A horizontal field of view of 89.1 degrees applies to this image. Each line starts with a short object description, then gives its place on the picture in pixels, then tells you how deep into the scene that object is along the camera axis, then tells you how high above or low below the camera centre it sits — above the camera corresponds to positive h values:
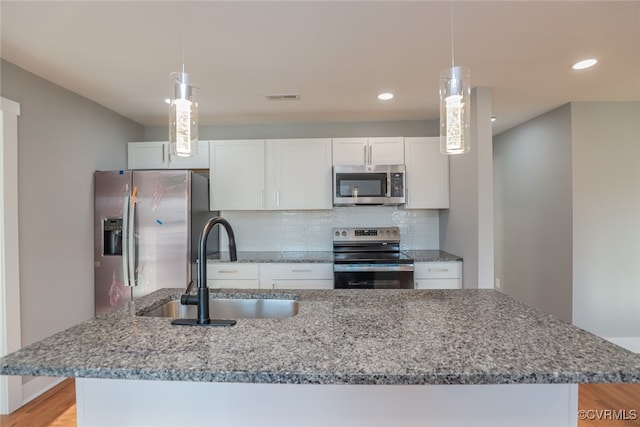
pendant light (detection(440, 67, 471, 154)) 1.24 +0.41
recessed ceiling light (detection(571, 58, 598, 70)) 2.23 +1.04
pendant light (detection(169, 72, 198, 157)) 1.38 +0.43
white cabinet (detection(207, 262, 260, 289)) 3.08 -0.57
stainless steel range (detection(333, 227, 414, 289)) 2.95 -0.54
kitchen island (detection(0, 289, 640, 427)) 0.81 -0.39
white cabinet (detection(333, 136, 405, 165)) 3.35 +0.65
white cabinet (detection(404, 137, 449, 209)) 3.32 +0.41
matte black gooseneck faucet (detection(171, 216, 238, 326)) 1.15 -0.29
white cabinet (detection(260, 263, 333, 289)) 3.06 -0.57
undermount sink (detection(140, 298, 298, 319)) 1.54 -0.45
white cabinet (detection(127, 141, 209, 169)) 3.39 +0.60
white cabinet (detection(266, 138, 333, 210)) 3.38 +0.44
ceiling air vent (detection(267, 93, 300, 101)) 2.82 +1.04
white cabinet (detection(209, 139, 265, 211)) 3.39 +0.43
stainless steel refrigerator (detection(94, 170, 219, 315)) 2.83 -0.15
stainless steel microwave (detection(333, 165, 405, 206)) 3.26 +0.30
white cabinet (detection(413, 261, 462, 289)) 3.02 -0.58
